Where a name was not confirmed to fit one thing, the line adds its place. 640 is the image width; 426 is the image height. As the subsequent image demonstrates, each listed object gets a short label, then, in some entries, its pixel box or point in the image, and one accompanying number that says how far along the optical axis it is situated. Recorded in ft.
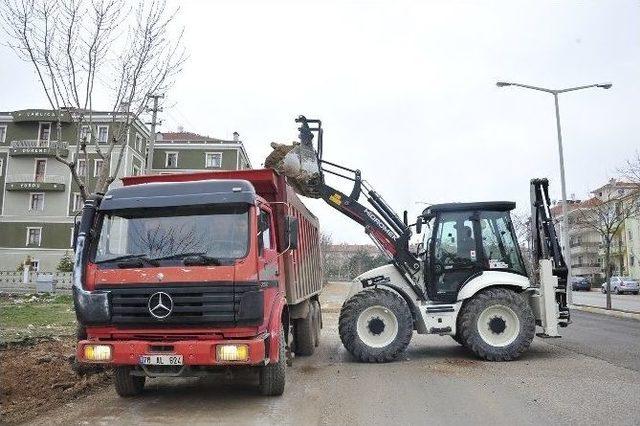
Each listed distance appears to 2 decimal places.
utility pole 90.05
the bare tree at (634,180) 66.55
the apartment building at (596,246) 79.09
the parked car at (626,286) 147.95
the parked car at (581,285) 181.88
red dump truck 19.93
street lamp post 80.73
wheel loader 32.65
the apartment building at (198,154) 188.96
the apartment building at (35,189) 160.66
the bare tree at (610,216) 77.25
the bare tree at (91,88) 38.58
